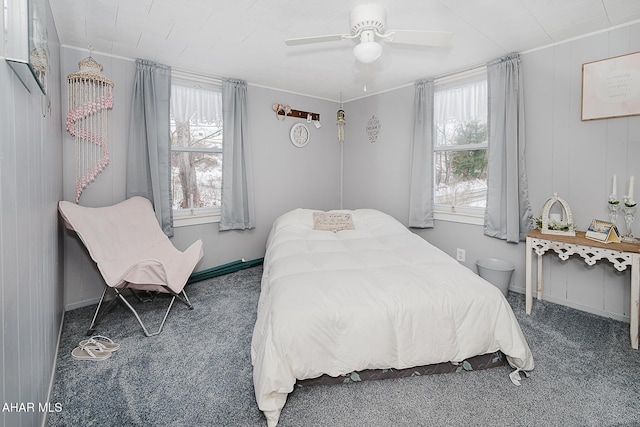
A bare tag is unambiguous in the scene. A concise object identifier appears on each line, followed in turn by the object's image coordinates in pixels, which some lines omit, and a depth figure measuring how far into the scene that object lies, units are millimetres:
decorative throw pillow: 3201
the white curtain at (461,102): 3186
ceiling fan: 1817
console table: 2059
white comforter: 1502
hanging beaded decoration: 2492
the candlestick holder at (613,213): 2410
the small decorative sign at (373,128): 4129
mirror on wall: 884
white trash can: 2873
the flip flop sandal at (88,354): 1938
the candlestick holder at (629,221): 2234
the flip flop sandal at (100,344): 2043
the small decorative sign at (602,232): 2248
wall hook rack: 3902
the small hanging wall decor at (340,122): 4309
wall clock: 4125
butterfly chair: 2191
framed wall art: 2275
